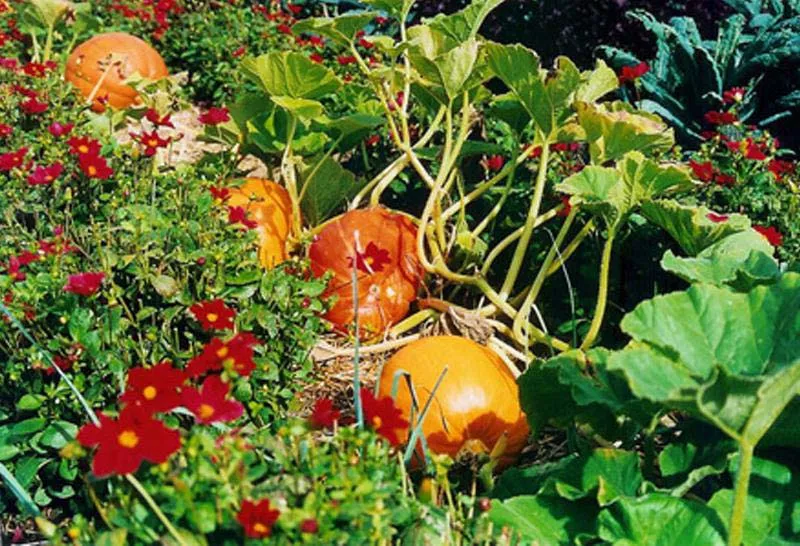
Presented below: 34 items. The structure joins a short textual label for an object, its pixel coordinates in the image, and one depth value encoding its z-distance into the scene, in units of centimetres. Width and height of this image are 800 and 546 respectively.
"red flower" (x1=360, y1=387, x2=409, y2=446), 189
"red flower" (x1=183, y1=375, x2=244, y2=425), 172
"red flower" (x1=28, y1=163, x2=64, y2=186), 299
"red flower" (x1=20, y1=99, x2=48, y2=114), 384
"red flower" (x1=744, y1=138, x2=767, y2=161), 331
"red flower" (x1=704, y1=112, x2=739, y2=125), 356
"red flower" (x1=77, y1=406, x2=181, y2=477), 157
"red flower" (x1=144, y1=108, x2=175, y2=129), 339
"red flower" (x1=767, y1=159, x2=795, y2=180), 350
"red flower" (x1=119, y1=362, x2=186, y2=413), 176
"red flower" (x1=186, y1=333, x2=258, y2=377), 190
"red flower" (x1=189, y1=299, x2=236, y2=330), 237
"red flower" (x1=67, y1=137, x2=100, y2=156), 313
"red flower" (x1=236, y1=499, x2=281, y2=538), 154
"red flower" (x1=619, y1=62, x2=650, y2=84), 370
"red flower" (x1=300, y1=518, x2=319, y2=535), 156
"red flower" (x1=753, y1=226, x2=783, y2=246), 303
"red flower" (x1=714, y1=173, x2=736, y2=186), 335
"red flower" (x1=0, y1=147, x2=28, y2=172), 322
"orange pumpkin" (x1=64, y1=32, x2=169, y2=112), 574
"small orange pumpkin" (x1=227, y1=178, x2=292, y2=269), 367
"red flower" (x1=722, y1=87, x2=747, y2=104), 369
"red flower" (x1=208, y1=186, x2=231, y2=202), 317
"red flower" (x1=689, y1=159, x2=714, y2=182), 326
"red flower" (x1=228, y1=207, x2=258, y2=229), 302
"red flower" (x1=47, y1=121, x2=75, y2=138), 349
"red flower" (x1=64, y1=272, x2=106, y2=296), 238
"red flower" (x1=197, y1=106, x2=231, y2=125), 347
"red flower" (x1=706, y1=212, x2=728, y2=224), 287
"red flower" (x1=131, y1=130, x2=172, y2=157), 316
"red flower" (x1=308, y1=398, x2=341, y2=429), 193
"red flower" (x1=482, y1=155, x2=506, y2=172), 372
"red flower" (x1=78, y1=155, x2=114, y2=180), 304
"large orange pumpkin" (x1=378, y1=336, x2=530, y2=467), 281
